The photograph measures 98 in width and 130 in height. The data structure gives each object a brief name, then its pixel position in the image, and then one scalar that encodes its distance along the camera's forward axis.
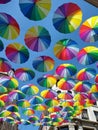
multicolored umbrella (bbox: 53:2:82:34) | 3.56
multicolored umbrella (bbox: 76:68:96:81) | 5.55
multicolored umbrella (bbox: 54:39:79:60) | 4.34
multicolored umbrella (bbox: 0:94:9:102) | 6.55
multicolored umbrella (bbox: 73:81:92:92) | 6.15
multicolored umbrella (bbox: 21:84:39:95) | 6.13
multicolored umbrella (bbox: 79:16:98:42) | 3.89
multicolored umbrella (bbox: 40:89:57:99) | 6.42
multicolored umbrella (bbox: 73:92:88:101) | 6.94
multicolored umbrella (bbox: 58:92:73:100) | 7.00
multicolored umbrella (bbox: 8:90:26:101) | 6.45
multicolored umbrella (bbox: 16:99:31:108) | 6.78
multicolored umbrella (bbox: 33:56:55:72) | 4.88
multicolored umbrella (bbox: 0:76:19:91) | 5.97
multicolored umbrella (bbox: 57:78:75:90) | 6.03
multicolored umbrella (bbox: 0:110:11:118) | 7.33
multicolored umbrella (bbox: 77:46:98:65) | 4.58
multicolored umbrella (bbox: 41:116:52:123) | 7.98
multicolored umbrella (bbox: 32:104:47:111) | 7.11
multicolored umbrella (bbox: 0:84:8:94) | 6.17
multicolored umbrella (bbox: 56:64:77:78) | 5.24
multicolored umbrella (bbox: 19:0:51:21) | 3.46
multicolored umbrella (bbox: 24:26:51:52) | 3.95
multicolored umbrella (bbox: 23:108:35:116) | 7.29
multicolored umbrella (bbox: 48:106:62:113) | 7.51
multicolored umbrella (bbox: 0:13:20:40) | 3.79
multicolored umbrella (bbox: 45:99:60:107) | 6.92
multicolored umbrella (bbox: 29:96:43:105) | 6.78
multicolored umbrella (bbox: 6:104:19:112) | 7.13
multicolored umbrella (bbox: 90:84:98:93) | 6.21
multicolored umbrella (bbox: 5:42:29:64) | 4.49
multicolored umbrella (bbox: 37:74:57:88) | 5.74
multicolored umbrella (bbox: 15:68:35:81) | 5.27
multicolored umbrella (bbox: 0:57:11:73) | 4.96
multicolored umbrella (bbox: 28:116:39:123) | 7.66
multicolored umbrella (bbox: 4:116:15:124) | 7.76
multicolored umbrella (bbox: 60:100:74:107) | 7.43
